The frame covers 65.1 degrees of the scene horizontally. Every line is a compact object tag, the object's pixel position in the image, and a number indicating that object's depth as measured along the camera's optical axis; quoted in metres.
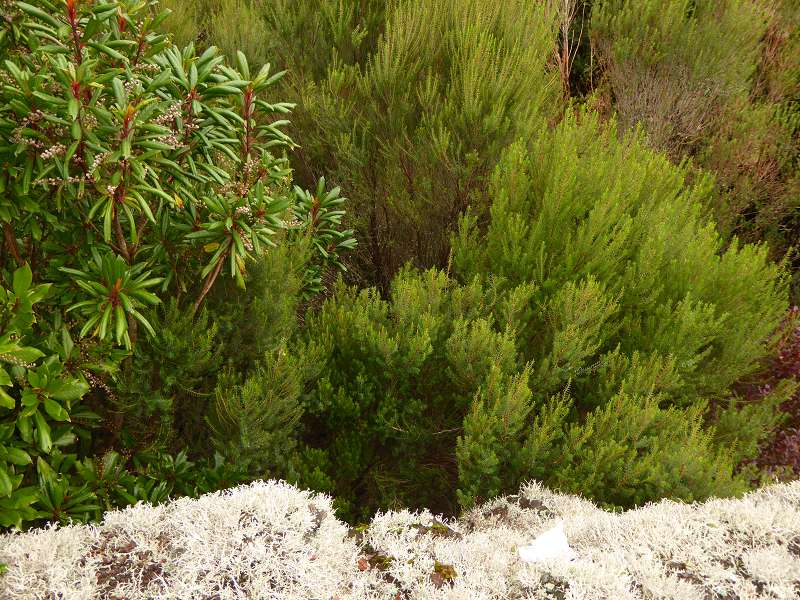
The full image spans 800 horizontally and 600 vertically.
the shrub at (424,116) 4.70
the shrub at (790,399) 4.79
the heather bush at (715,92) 6.80
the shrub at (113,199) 2.37
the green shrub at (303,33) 5.39
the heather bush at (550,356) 3.33
